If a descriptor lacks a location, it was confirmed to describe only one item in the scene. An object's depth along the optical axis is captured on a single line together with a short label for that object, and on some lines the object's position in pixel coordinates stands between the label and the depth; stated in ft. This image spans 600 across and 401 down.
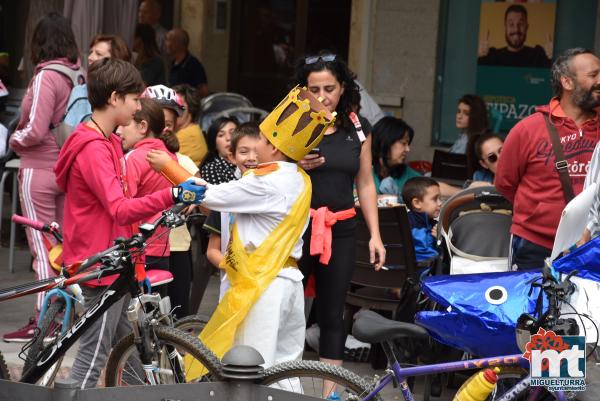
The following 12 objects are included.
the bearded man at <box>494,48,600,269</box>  35.04
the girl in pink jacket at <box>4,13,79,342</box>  44.33
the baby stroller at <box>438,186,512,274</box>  38.49
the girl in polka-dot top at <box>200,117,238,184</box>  44.56
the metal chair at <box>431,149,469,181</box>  54.90
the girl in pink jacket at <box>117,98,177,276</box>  35.87
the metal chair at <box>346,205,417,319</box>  41.64
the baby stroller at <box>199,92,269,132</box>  60.65
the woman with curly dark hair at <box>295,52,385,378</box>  34.83
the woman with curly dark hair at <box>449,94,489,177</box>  58.07
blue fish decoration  29.29
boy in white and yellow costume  30.37
